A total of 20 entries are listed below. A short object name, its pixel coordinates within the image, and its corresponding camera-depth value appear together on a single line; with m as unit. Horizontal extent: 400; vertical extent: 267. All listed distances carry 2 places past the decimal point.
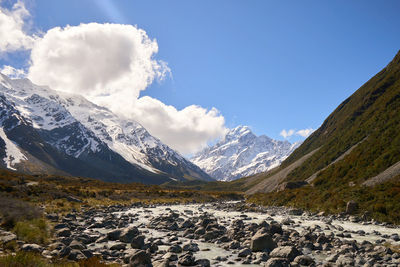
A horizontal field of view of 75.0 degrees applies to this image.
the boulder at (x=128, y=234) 20.50
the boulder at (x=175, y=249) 17.86
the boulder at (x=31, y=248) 13.69
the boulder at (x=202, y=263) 14.70
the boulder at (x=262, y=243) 18.11
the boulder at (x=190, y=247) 18.45
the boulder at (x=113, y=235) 20.81
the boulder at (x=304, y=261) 14.90
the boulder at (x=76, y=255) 13.48
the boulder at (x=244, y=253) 16.91
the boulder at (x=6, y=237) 13.92
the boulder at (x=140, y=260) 13.54
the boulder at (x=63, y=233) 19.67
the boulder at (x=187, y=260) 14.81
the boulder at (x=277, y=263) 14.18
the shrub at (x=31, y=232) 16.25
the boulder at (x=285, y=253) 15.67
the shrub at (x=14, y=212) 18.22
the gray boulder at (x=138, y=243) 18.38
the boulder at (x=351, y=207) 33.44
